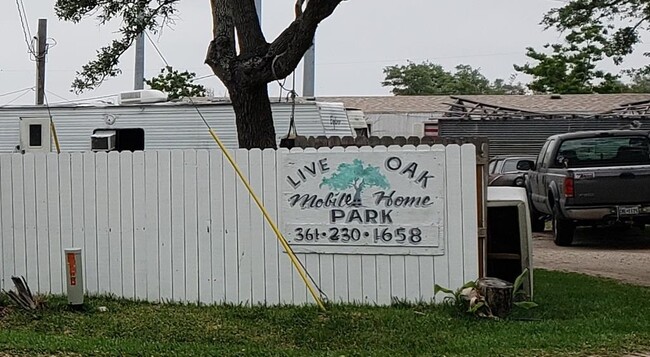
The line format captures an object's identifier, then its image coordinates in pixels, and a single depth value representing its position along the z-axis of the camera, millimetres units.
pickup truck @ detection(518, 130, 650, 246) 15594
